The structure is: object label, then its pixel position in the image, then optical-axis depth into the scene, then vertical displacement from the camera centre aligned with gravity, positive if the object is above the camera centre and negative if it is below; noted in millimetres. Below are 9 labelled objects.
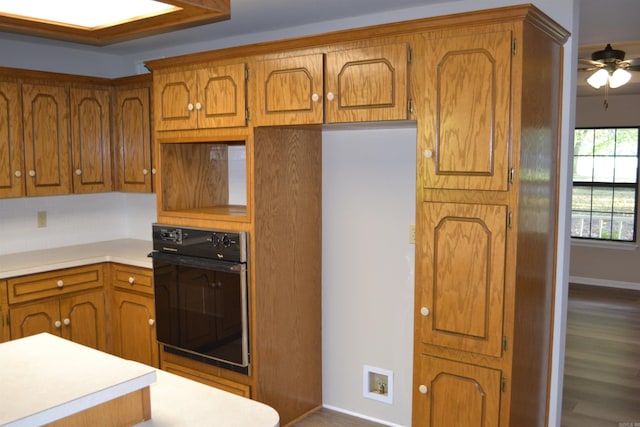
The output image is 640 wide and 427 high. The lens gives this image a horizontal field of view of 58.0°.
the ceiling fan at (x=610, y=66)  4215 +793
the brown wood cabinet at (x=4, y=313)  3367 -838
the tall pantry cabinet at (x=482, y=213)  2334 -182
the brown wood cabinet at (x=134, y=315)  3707 -954
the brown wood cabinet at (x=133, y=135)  3998 +247
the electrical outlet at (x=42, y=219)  4156 -356
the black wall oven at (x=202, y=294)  3113 -699
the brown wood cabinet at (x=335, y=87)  2586 +399
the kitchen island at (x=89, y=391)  1294 -521
